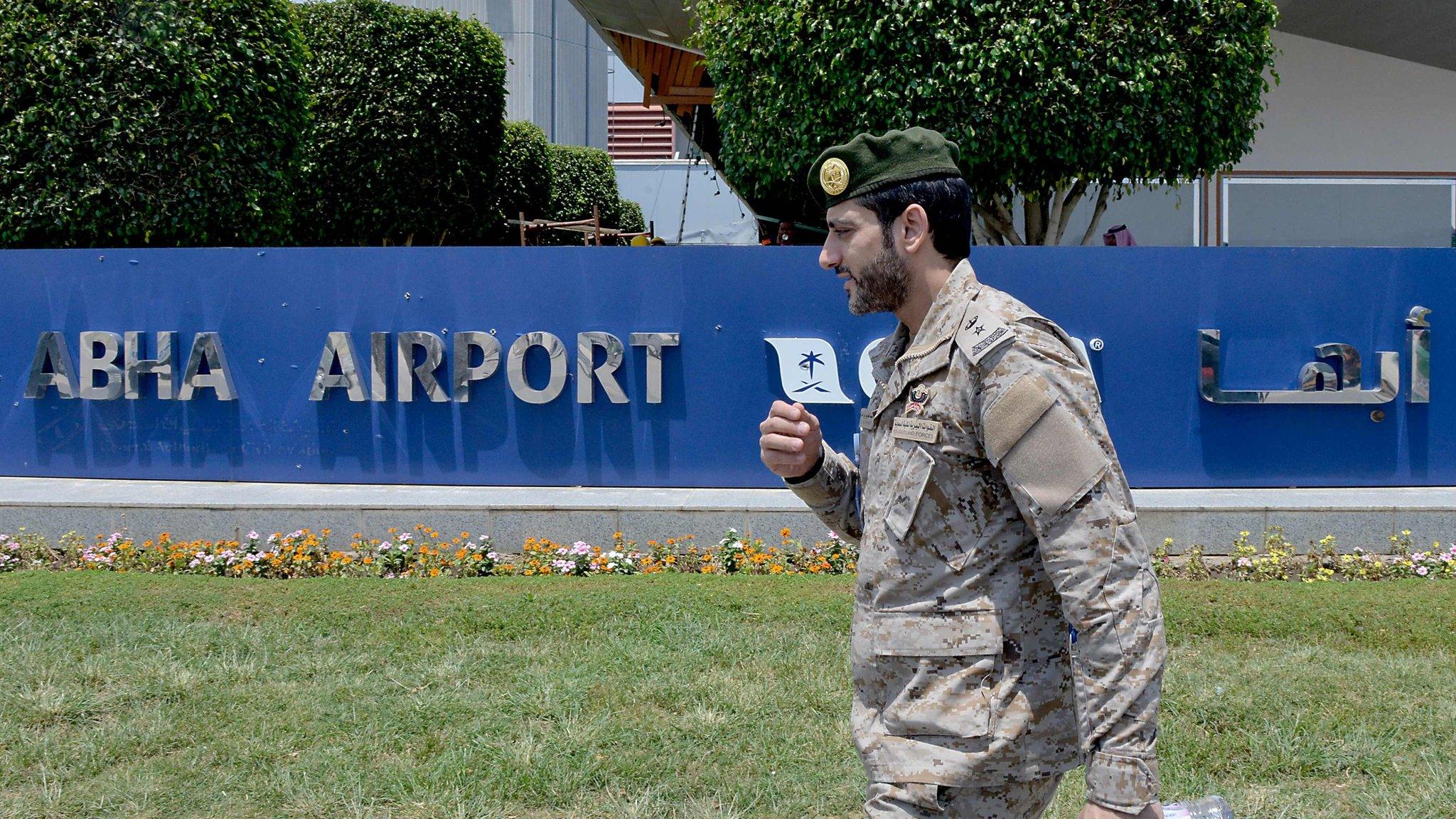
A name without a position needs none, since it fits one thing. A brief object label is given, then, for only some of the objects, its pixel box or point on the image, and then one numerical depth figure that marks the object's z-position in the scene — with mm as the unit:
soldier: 1676
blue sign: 7316
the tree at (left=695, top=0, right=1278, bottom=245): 7988
